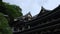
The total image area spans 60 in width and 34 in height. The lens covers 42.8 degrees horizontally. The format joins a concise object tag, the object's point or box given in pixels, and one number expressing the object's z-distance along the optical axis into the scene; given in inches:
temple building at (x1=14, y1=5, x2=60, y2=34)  331.7
